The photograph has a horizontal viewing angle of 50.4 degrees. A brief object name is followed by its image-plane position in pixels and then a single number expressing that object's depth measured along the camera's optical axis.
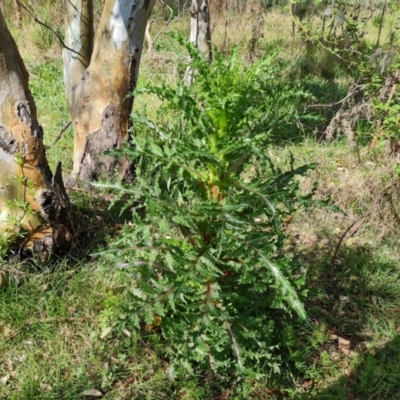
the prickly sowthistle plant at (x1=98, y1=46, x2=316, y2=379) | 2.01
